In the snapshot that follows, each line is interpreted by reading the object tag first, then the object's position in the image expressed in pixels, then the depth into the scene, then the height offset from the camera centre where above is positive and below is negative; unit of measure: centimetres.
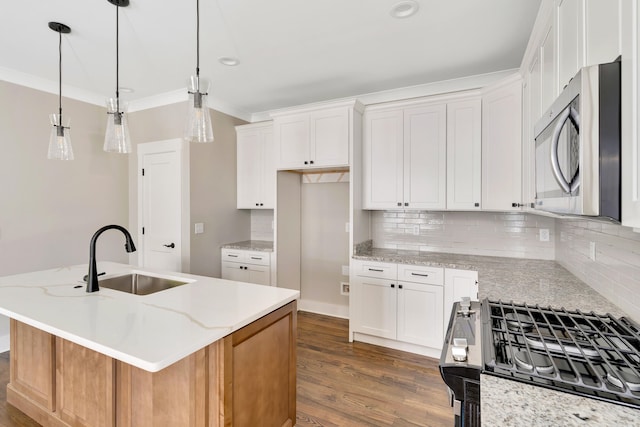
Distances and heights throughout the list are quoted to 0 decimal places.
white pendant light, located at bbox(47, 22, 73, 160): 230 +57
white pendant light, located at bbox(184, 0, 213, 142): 182 +60
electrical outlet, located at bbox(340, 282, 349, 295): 390 -94
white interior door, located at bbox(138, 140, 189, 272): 359 +9
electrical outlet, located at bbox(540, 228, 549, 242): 285 -19
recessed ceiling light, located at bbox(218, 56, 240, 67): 276 +139
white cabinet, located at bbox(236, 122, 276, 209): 395 +61
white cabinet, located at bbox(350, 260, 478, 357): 277 -84
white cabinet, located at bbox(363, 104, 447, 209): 304 +57
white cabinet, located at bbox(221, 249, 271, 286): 375 -66
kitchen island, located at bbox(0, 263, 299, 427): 133 -71
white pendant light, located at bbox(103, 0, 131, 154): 212 +59
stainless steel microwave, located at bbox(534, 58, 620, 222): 83 +20
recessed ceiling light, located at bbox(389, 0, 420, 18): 199 +136
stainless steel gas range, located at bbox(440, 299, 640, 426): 81 -44
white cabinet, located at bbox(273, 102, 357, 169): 323 +84
